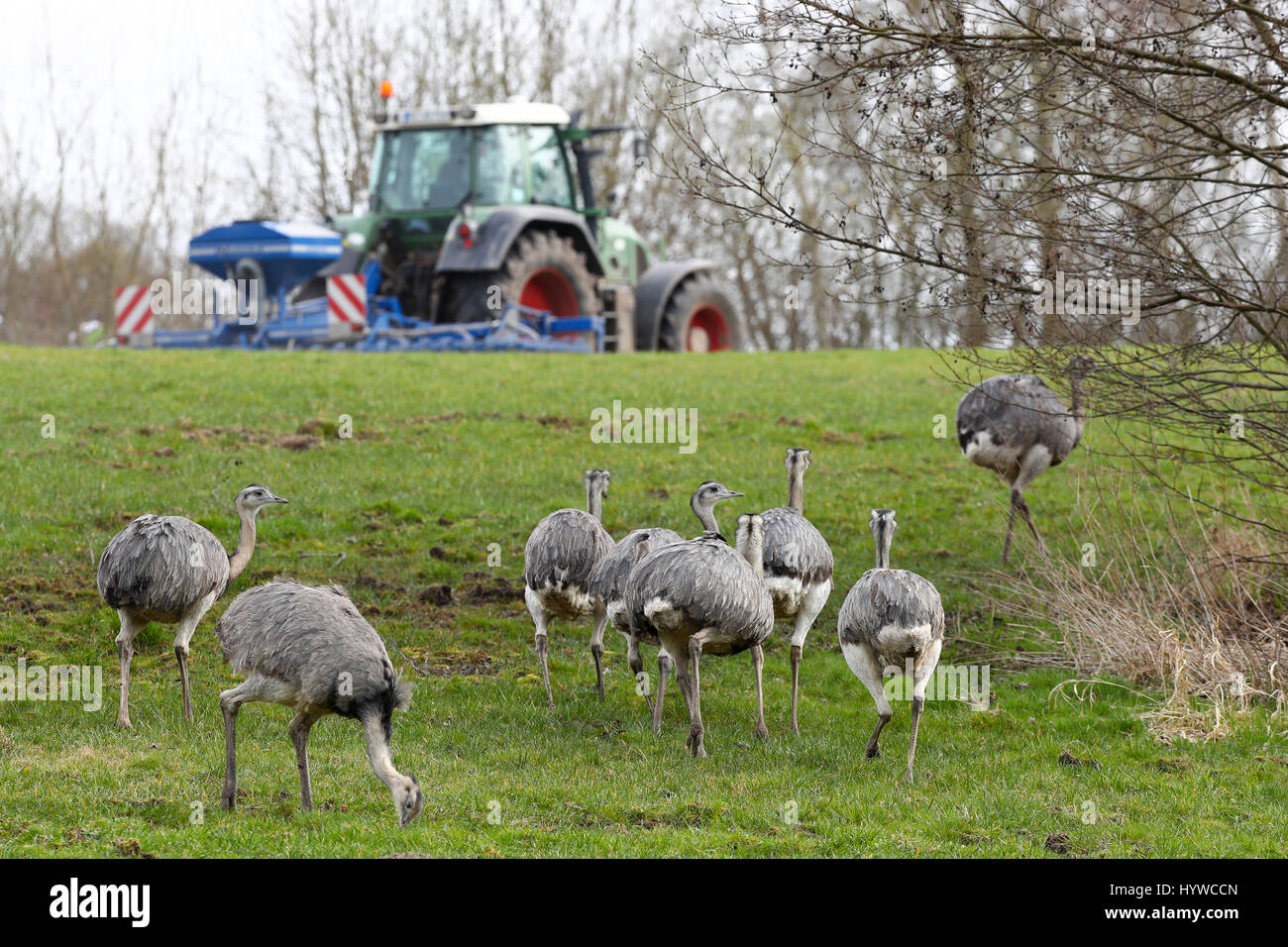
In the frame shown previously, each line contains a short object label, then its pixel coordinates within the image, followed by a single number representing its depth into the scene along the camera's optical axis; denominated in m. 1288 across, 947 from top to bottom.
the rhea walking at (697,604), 17.28
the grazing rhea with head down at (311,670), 14.72
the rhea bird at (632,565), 18.73
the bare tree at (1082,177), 19.92
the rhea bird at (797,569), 19.80
